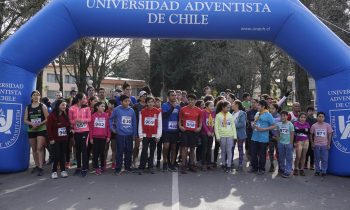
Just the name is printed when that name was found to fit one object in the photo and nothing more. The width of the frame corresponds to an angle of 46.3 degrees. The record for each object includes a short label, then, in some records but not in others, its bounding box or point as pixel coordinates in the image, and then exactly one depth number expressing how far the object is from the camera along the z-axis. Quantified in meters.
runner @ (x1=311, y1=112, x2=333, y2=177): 8.92
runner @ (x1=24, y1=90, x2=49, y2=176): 8.84
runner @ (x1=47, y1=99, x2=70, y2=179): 8.45
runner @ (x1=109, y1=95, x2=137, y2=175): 8.97
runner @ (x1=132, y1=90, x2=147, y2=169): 9.62
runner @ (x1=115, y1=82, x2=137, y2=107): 10.25
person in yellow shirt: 9.30
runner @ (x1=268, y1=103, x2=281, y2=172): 9.53
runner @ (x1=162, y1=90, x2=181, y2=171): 9.32
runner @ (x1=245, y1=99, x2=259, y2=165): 10.14
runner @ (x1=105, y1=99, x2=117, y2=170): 9.65
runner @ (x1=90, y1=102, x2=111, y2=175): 8.90
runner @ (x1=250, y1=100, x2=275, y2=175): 9.15
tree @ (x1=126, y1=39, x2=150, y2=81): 38.56
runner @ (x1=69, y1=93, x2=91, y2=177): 8.70
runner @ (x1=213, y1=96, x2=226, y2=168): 9.84
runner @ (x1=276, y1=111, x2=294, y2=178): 8.95
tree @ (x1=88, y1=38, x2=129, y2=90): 32.44
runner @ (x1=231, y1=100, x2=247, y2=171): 9.78
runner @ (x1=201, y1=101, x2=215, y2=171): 9.55
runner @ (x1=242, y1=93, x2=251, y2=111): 11.88
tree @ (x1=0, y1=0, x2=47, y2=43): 16.84
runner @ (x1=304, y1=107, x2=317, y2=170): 9.69
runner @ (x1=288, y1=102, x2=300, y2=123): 9.90
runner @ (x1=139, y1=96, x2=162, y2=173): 9.09
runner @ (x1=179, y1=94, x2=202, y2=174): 9.27
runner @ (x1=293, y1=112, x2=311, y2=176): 9.27
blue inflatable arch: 8.82
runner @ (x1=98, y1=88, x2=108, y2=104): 10.24
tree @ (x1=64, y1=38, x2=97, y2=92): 28.75
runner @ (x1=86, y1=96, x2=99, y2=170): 9.12
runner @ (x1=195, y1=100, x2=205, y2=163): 9.70
